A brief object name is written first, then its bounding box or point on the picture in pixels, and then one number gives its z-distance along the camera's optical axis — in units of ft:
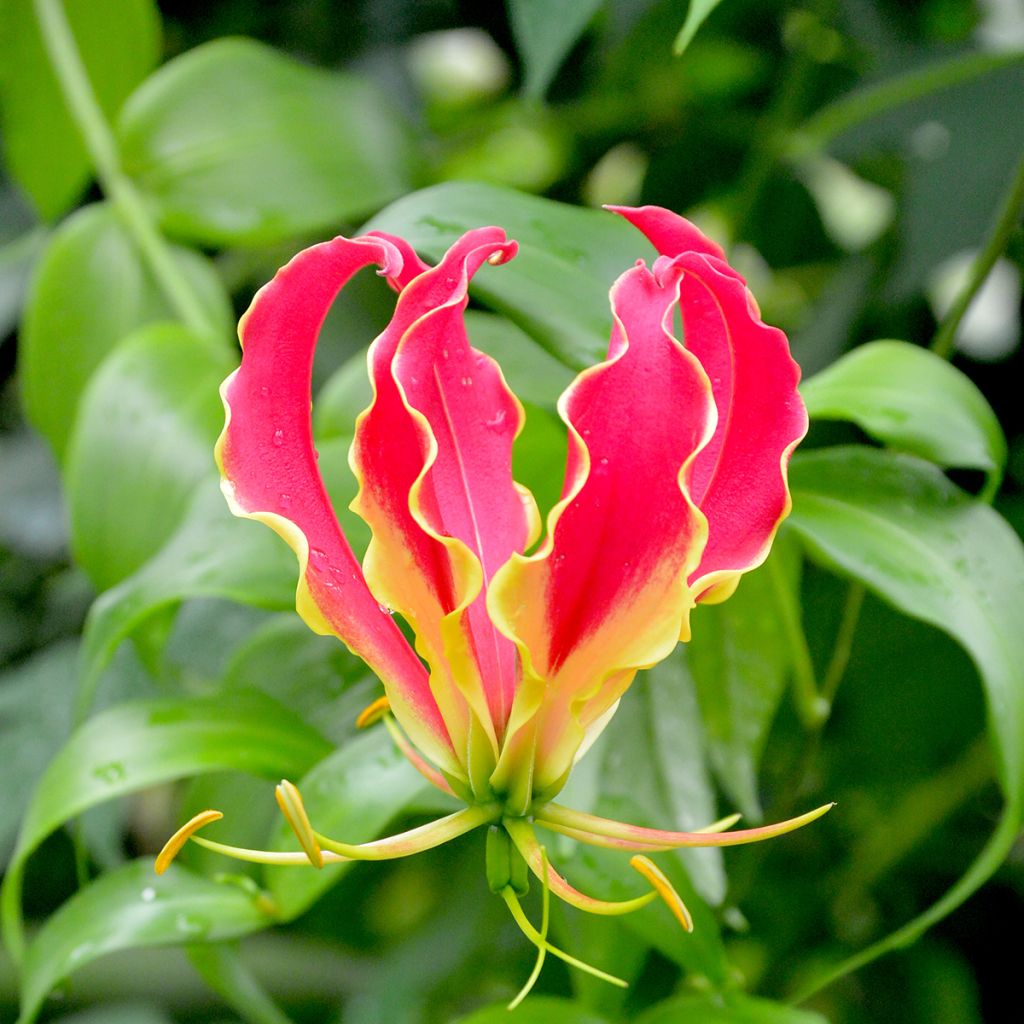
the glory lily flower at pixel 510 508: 1.91
